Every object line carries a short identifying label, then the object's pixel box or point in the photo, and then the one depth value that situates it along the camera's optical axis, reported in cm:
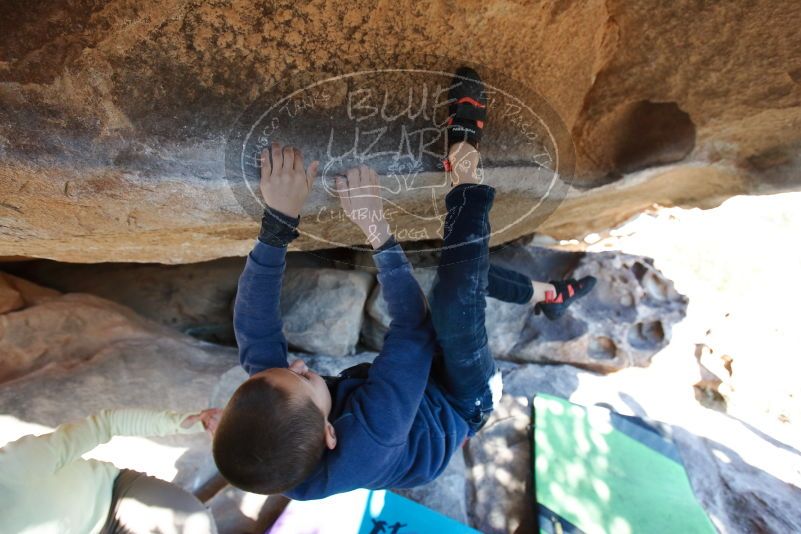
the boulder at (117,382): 163
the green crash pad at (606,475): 187
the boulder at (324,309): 227
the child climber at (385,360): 97
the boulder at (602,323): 251
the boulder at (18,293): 186
